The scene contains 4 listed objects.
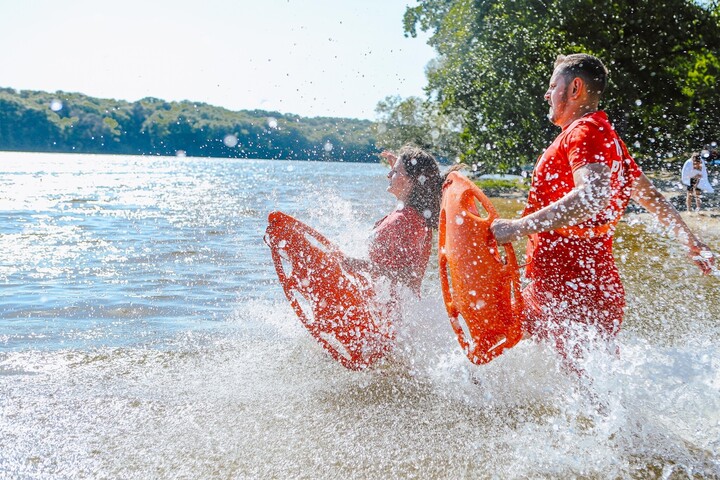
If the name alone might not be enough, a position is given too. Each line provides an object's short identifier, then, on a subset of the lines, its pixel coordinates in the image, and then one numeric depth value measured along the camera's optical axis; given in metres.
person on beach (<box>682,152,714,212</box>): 17.89
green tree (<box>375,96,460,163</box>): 31.92
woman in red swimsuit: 4.68
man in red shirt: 3.19
